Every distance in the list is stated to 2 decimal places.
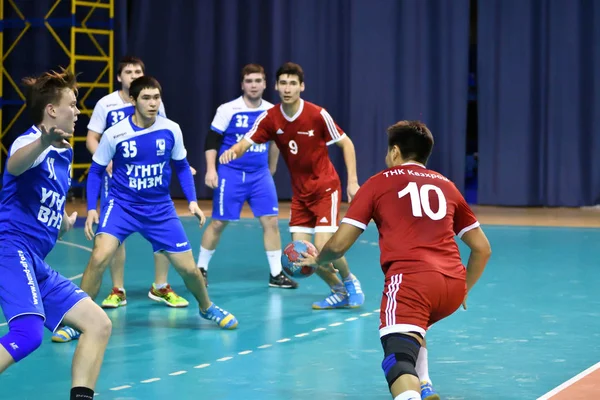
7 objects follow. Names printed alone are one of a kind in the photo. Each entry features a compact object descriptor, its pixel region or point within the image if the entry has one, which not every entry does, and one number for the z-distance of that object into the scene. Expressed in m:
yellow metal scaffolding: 30.84
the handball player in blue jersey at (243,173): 18.48
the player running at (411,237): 9.12
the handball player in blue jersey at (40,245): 9.10
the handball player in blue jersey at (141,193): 14.10
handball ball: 10.95
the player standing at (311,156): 15.80
